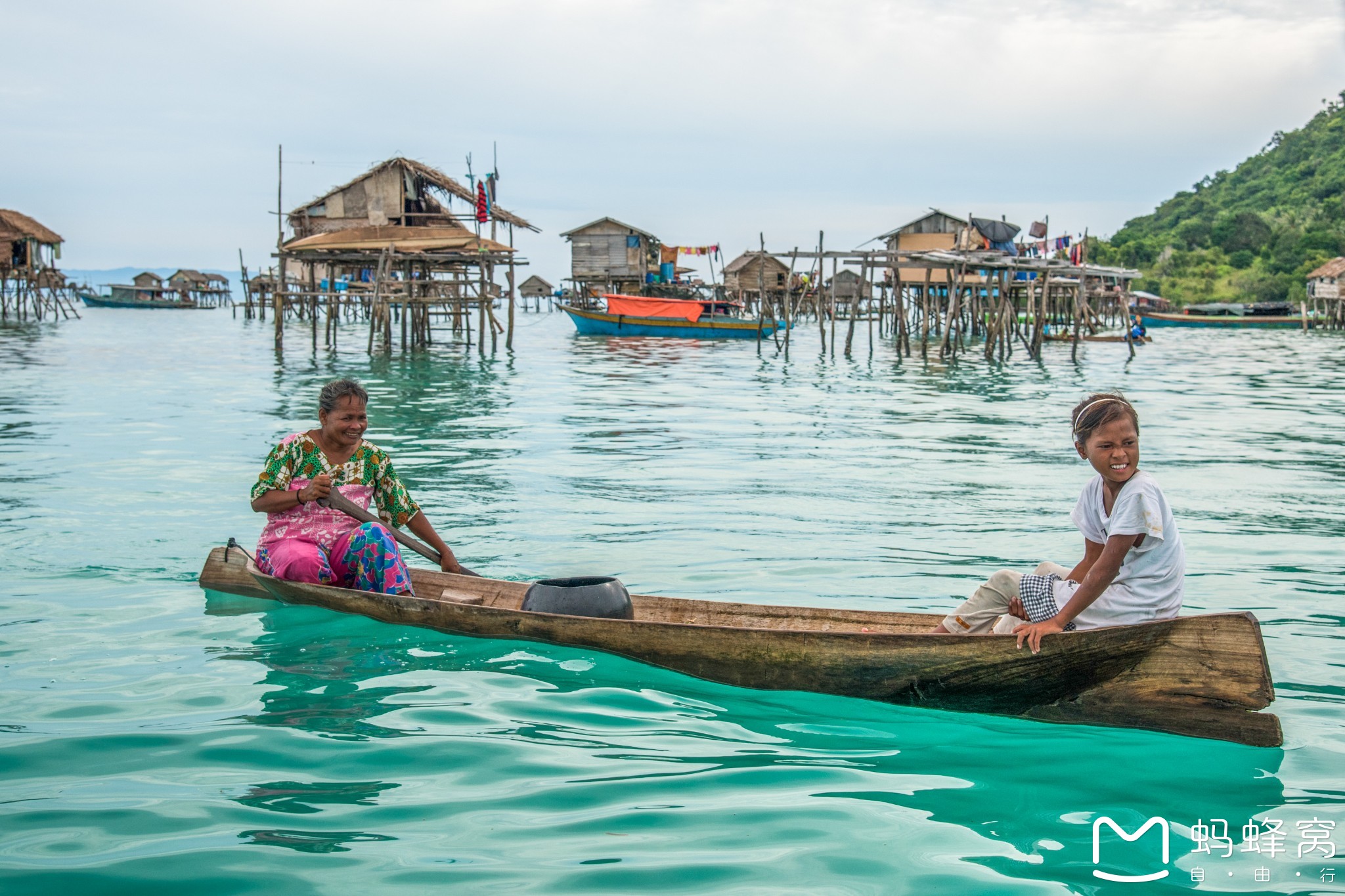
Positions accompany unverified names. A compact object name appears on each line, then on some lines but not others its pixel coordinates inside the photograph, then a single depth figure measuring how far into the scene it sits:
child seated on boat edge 3.80
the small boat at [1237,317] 47.97
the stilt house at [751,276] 55.47
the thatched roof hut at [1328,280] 46.59
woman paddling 5.27
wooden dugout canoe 3.88
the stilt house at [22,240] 44.00
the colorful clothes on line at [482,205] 27.23
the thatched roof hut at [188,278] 79.88
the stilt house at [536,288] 89.88
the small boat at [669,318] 41.28
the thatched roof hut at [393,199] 32.62
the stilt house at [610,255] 48.72
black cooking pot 5.11
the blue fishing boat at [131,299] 76.12
